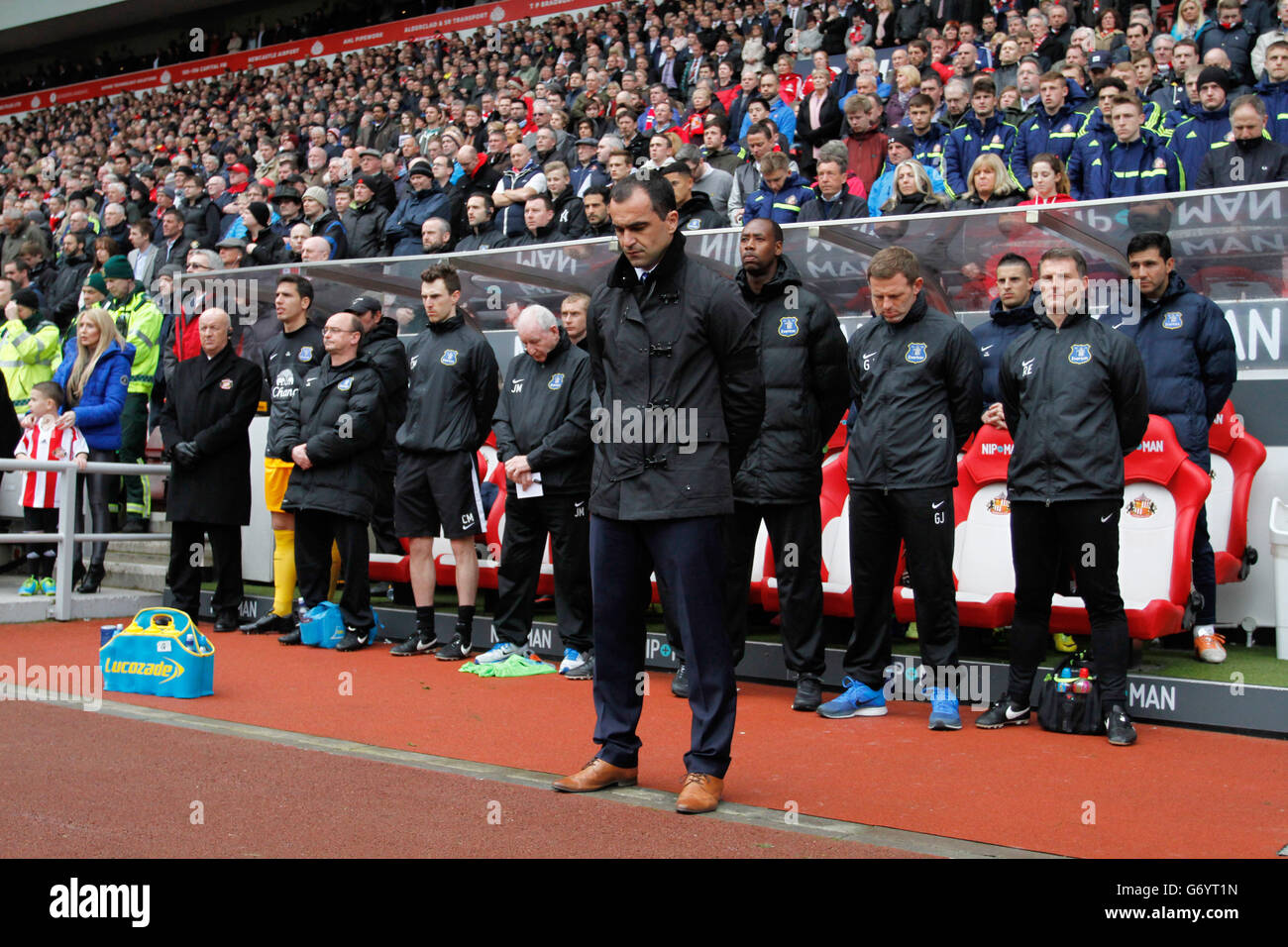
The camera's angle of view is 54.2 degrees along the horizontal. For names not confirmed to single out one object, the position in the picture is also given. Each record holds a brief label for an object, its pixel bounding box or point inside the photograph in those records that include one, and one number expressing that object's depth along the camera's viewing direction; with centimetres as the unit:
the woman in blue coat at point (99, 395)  984
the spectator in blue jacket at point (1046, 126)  1004
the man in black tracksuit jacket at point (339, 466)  796
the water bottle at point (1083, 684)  558
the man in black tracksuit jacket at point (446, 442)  757
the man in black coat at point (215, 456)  863
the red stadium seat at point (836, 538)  682
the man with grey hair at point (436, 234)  1016
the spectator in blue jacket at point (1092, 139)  927
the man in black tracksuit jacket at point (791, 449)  624
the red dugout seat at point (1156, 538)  595
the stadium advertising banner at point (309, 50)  2436
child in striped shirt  949
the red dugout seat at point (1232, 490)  663
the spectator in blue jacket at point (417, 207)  1257
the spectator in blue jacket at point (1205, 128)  919
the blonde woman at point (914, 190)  830
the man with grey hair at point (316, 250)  1066
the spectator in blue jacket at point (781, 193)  962
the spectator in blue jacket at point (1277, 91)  927
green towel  718
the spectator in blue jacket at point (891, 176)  984
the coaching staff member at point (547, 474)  711
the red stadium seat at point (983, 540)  644
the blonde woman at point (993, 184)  810
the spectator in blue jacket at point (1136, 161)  888
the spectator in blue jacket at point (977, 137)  1026
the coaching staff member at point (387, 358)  822
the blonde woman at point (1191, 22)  1150
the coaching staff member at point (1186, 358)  621
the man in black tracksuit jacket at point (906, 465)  586
